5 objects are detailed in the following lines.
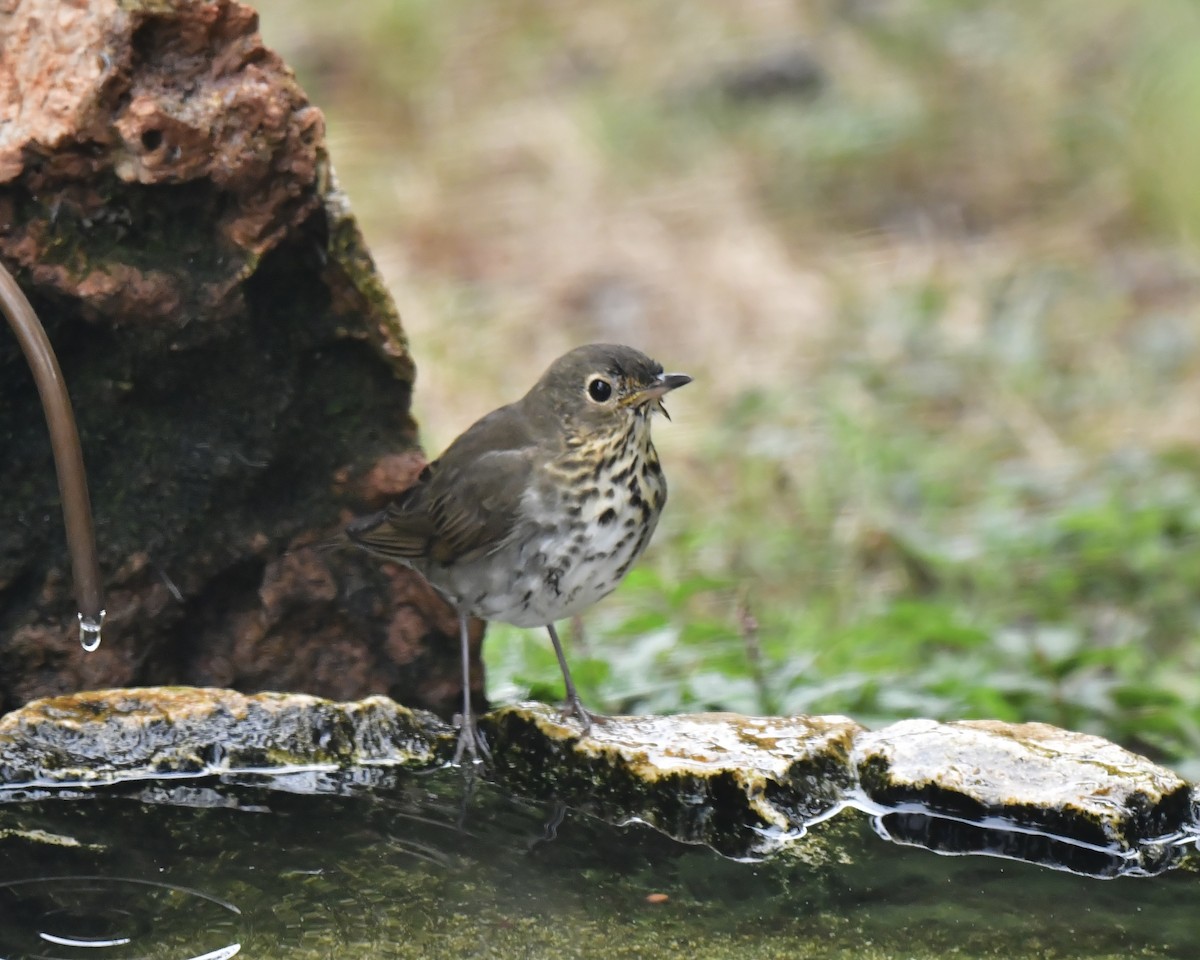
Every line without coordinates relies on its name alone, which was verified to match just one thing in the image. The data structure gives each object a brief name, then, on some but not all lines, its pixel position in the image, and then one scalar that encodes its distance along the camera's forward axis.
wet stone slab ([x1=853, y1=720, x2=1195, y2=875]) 6.02
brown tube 5.74
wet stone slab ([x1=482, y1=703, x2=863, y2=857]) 6.24
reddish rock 6.55
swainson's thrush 7.32
